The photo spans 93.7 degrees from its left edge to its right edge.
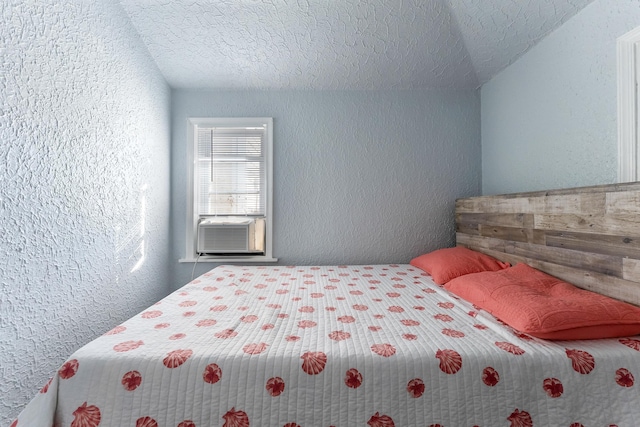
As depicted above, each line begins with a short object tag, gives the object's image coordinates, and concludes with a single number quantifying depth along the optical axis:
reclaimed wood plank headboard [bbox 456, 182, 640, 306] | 1.18
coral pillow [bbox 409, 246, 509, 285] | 1.86
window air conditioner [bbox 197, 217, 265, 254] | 2.53
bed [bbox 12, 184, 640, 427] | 0.90
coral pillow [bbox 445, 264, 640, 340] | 1.03
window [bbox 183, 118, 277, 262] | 2.61
